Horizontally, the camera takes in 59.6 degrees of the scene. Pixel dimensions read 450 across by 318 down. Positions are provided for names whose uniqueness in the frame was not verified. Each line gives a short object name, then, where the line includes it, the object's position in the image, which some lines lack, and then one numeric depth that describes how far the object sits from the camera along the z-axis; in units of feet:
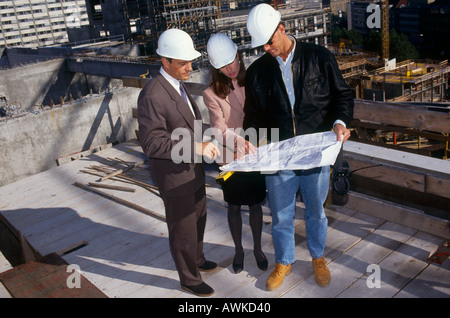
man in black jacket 10.60
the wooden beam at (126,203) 17.41
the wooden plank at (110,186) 20.64
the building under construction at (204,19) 188.24
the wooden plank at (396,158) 14.07
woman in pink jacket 10.91
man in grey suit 10.11
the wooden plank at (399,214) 13.05
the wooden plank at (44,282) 12.35
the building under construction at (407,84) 139.64
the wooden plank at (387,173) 13.05
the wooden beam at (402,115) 12.12
